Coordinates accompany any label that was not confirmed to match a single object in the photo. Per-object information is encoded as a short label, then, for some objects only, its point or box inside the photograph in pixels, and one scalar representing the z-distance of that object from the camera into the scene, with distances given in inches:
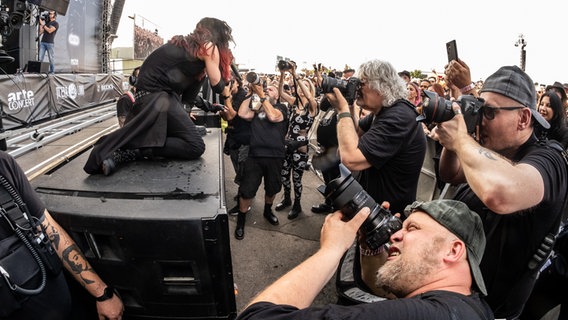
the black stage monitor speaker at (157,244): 60.7
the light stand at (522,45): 379.5
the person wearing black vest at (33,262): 50.6
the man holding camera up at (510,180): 52.0
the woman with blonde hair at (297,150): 193.8
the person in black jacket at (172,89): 102.1
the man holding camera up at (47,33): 354.9
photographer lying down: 34.6
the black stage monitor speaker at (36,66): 285.1
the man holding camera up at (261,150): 167.9
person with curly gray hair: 83.9
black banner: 227.1
